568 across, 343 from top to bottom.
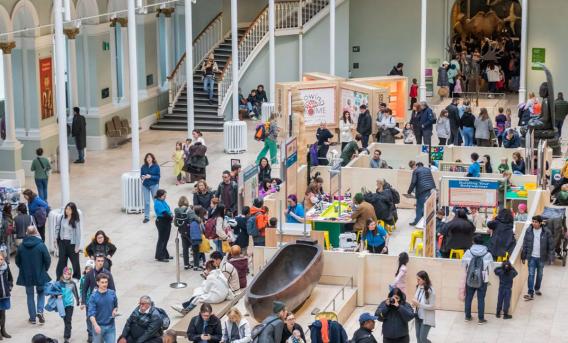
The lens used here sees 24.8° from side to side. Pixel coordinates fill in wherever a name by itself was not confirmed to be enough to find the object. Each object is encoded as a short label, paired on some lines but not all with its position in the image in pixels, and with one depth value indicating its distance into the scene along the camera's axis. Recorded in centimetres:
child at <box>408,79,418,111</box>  3791
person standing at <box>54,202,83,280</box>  2003
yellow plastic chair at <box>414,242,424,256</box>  2200
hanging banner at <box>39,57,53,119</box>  2986
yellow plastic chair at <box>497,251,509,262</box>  2055
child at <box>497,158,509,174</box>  2579
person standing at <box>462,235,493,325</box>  1895
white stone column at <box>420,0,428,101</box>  3588
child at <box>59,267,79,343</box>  1783
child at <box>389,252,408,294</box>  1911
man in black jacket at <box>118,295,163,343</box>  1588
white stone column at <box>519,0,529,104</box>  3678
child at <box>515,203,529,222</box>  2244
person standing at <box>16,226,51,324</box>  1862
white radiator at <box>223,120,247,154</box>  3223
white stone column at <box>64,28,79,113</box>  3167
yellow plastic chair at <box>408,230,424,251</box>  2261
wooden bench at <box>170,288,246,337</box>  1788
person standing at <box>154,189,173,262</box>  2178
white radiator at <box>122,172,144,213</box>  2541
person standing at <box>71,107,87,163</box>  3048
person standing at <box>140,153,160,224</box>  2472
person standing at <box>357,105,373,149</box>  3119
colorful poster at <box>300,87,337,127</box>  3300
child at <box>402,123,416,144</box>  3080
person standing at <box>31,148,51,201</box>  2511
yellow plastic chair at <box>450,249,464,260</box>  2103
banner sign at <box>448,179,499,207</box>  2295
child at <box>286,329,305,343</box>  1579
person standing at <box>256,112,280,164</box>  2894
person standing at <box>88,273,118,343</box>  1666
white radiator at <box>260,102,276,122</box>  3531
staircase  3600
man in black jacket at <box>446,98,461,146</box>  3112
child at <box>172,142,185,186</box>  2798
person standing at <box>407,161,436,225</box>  2431
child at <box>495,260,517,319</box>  1906
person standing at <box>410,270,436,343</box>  1753
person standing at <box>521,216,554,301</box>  1998
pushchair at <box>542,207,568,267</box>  2158
